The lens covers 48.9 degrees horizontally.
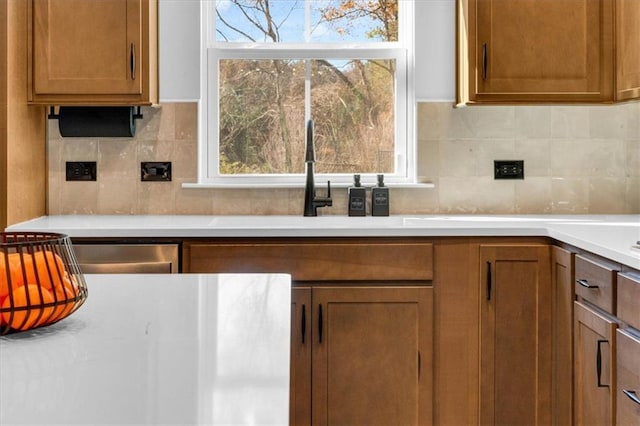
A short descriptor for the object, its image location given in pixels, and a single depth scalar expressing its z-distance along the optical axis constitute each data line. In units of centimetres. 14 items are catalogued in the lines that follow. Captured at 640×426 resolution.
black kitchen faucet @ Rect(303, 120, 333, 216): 308
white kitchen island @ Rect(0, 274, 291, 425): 73
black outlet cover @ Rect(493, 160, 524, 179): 322
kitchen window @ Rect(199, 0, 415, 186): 327
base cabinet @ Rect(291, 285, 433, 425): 257
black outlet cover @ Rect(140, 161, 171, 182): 321
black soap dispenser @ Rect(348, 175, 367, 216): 314
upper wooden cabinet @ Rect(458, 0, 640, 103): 288
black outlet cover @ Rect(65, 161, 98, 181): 320
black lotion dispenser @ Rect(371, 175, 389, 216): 313
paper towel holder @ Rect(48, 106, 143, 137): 310
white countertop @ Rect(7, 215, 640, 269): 247
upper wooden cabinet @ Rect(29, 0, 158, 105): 288
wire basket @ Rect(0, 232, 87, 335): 100
